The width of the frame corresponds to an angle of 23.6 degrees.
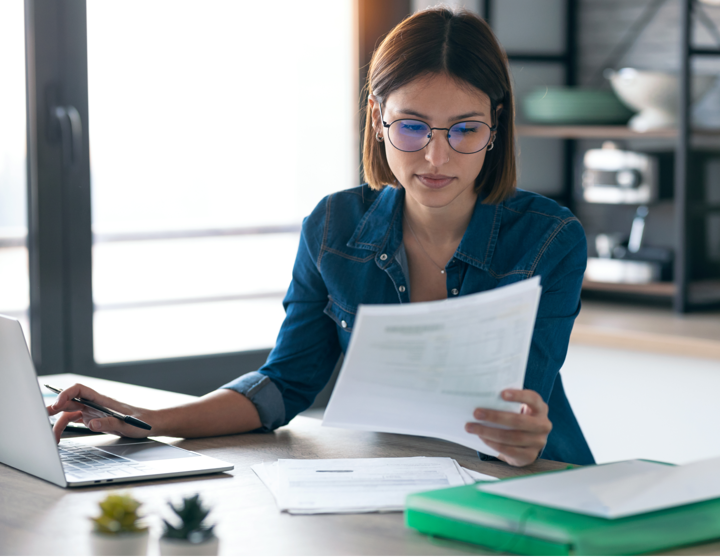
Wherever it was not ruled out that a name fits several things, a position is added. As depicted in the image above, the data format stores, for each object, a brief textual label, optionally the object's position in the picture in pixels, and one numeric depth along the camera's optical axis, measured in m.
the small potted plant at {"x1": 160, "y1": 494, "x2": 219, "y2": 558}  1.37
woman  1.85
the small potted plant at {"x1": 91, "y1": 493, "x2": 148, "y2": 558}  1.39
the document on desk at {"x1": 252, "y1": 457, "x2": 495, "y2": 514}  1.57
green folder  1.43
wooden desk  1.48
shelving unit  3.13
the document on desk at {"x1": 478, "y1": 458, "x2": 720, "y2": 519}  1.47
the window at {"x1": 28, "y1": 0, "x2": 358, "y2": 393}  3.01
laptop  1.63
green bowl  3.48
